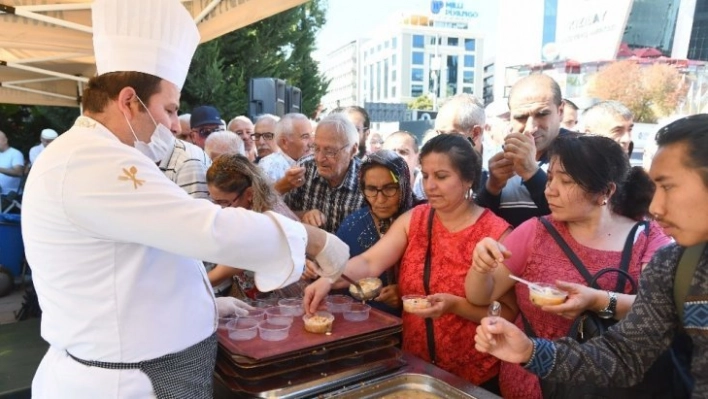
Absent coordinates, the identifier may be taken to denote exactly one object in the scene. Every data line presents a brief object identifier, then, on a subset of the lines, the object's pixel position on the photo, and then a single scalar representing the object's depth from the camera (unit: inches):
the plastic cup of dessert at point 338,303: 72.7
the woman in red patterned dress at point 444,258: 75.8
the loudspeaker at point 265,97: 269.3
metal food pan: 57.9
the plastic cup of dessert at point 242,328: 62.7
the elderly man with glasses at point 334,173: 122.9
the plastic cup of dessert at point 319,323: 63.6
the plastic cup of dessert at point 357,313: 69.8
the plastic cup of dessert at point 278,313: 69.5
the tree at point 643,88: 1052.5
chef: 45.2
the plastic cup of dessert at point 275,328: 62.6
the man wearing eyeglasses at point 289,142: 164.9
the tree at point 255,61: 394.0
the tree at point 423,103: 2105.1
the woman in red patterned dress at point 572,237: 67.8
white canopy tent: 150.6
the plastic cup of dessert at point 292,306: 72.6
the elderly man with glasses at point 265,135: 198.1
